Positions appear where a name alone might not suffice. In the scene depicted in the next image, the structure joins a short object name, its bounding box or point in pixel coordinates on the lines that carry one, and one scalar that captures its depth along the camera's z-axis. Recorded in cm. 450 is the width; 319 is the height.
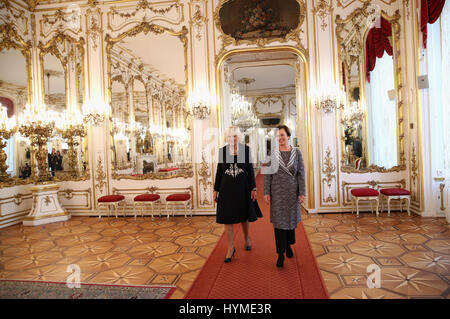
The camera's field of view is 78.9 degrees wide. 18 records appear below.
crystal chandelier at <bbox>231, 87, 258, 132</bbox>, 923
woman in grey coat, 298
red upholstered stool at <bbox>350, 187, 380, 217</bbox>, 505
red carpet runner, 247
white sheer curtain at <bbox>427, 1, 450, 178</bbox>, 434
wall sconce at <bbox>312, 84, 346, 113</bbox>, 544
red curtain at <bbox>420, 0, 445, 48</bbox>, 435
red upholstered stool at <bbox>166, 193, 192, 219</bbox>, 554
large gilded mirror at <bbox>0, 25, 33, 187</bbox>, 574
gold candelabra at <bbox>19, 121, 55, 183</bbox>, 566
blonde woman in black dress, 319
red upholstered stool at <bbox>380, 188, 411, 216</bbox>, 500
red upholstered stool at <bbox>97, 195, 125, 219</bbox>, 571
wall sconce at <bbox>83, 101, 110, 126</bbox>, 605
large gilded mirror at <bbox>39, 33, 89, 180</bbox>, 616
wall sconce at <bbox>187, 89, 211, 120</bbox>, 574
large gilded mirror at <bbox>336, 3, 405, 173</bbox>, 540
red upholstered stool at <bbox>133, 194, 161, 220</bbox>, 562
